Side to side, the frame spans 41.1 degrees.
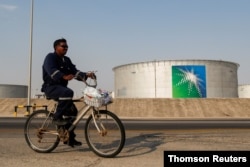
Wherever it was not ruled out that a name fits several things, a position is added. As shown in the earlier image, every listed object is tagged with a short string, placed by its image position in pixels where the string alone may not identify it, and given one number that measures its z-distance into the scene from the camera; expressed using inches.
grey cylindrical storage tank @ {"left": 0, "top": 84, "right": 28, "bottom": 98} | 3157.0
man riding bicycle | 212.7
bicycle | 191.8
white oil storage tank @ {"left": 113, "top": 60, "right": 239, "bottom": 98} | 2418.8
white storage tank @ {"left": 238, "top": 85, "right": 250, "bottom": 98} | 3331.7
